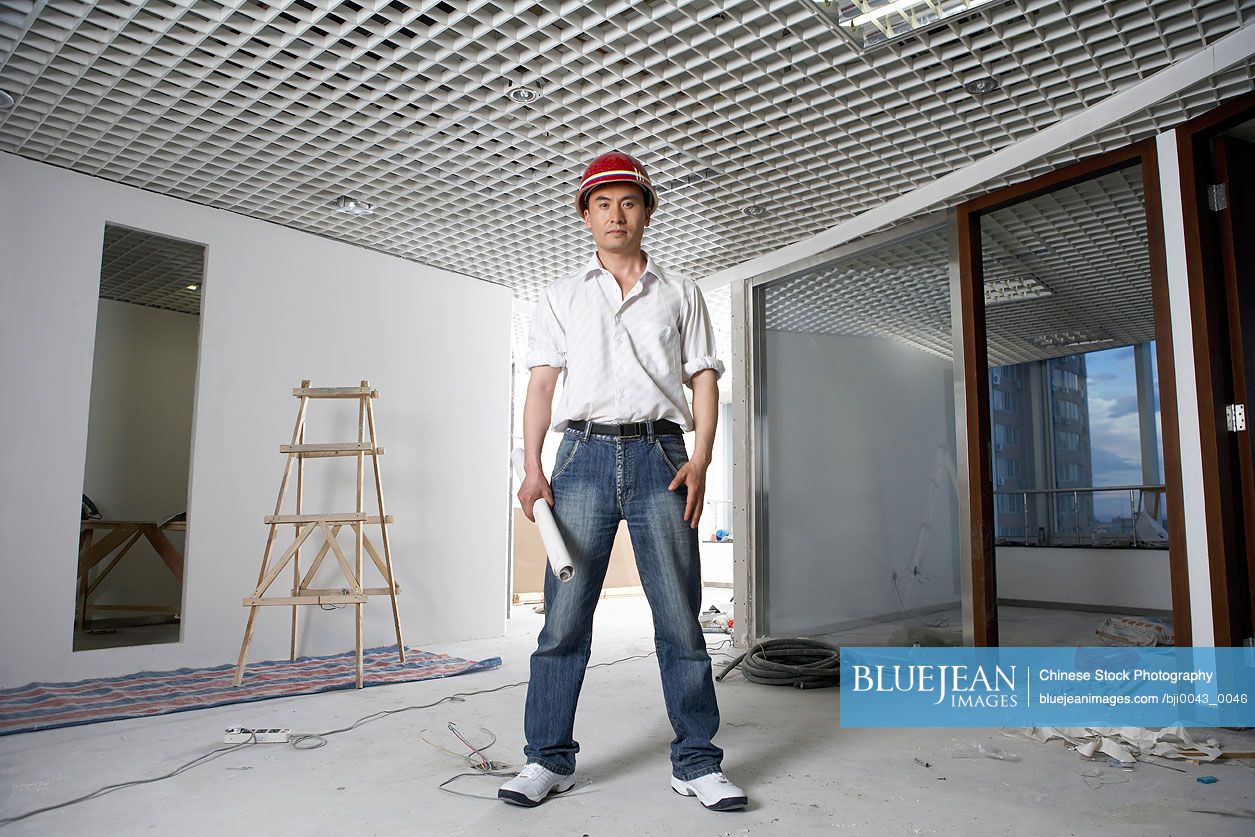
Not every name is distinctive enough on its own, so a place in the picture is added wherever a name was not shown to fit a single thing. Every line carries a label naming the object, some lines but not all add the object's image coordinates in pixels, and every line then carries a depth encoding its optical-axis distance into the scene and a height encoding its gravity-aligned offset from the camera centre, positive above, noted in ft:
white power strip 8.70 -2.57
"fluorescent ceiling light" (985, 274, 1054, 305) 16.84 +4.65
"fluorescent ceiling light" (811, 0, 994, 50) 8.51 +5.27
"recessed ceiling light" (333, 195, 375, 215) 13.65 +5.04
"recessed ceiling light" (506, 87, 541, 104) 10.14 +5.16
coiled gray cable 11.64 -2.42
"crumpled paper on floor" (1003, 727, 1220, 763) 8.02 -2.49
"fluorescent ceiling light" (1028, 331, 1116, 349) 21.94 +4.57
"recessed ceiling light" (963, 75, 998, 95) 9.68 +5.06
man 6.81 +0.33
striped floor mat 9.95 -2.69
